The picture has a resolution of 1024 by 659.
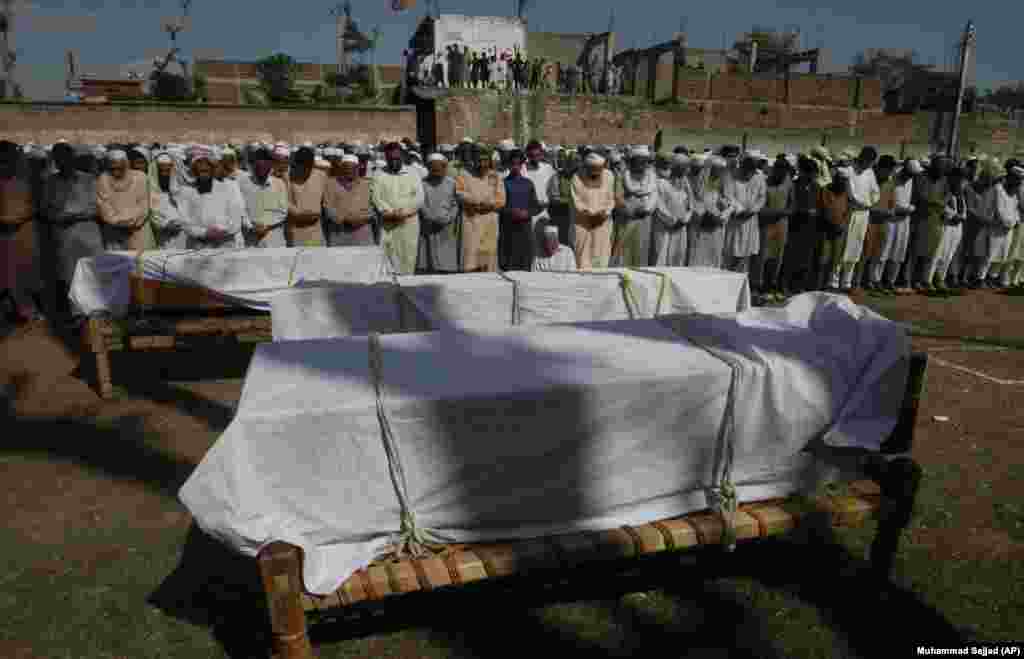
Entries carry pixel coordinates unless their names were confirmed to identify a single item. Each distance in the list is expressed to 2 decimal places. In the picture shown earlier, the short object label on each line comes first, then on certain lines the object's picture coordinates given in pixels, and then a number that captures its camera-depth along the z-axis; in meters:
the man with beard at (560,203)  8.98
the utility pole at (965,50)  14.94
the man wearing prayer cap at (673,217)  8.29
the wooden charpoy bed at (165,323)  4.95
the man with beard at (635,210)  8.06
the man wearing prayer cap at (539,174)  8.82
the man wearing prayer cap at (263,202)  7.28
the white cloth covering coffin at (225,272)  4.94
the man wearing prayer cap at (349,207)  7.35
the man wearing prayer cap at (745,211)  8.52
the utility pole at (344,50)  38.15
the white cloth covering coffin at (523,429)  2.11
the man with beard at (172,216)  6.91
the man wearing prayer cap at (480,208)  7.70
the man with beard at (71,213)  7.00
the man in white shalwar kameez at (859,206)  8.68
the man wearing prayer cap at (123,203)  7.13
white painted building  36.91
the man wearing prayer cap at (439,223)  7.70
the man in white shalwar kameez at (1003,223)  9.23
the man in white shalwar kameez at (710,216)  8.41
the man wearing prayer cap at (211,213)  6.83
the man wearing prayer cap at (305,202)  7.46
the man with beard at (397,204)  7.42
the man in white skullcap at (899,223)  8.89
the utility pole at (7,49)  33.34
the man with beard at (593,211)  7.62
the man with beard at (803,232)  8.66
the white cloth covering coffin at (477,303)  4.18
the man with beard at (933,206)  8.95
